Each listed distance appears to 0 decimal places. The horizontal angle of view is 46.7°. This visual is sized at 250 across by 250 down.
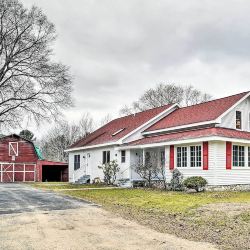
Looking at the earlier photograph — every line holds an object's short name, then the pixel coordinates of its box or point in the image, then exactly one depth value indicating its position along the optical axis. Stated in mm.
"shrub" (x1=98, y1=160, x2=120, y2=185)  21114
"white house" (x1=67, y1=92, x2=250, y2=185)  16050
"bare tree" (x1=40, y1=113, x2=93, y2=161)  50870
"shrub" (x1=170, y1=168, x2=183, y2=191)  16638
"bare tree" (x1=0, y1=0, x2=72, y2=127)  23413
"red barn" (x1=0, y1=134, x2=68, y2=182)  29678
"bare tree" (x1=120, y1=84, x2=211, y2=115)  43628
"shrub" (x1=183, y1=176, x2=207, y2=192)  15450
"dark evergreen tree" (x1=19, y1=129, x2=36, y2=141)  50381
